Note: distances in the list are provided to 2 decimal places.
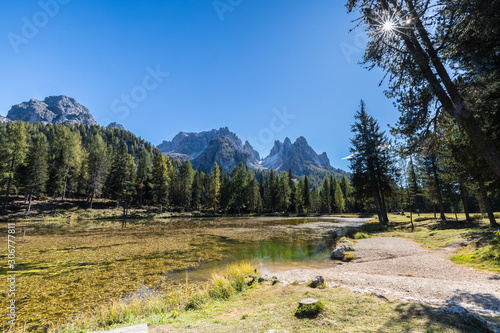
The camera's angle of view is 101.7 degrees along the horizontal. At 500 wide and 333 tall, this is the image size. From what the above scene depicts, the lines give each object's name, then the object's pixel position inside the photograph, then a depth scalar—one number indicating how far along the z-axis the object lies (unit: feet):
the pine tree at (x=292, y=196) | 280.43
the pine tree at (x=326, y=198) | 292.79
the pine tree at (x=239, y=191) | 248.52
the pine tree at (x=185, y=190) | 226.38
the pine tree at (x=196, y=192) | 255.70
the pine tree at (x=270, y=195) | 269.23
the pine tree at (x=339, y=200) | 291.17
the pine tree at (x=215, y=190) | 228.20
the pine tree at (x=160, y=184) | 210.59
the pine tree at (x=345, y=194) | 311.52
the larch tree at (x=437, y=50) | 25.07
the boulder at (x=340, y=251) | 50.00
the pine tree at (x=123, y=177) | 170.19
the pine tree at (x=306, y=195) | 270.26
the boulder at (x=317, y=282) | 25.47
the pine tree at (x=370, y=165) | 104.47
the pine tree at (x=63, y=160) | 182.39
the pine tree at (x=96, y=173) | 188.59
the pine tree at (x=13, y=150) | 141.49
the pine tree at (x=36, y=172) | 144.05
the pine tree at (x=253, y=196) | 250.57
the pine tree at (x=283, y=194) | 268.41
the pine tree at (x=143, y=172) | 219.67
